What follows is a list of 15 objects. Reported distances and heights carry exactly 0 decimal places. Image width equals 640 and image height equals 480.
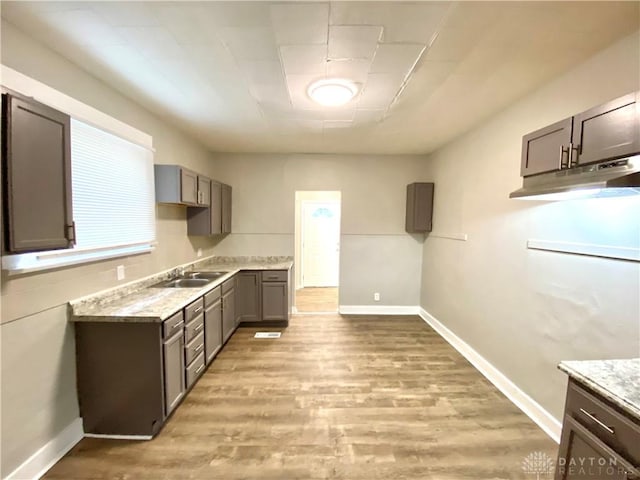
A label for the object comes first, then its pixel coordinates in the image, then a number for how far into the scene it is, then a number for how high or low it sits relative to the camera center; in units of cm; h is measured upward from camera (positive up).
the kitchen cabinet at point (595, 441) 106 -87
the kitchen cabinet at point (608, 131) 129 +51
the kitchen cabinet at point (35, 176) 133 +22
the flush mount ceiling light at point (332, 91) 220 +112
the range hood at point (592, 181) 118 +25
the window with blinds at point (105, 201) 195 +16
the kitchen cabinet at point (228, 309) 343 -112
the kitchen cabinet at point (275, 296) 420 -108
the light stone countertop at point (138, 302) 198 -67
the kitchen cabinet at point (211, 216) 376 +10
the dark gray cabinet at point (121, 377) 203 -114
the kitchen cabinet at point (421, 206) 445 +35
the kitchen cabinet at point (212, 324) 289 -111
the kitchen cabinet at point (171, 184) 294 +41
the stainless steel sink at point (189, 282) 324 -71
